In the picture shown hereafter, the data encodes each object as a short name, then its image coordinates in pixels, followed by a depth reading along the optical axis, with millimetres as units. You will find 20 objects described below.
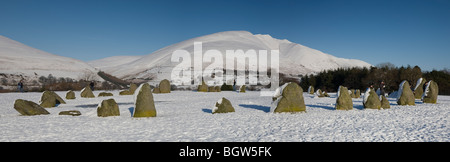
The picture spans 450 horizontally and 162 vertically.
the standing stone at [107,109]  12086
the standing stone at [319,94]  25344
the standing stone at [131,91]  26578
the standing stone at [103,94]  24812
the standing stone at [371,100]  13844
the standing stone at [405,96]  15500
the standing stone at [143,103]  11602
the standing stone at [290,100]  12555
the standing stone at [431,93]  16561
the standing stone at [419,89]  19297
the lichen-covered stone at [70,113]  12602
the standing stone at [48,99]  16375
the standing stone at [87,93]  23848
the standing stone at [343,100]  13727
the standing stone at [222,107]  13109
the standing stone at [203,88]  30652
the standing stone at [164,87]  28359
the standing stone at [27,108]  12242
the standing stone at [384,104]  14086
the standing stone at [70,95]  22062
